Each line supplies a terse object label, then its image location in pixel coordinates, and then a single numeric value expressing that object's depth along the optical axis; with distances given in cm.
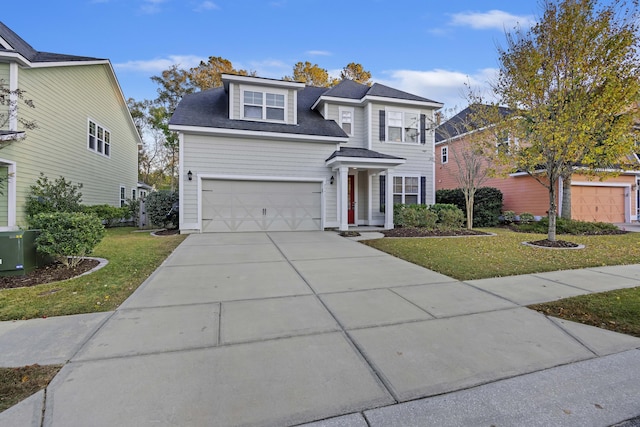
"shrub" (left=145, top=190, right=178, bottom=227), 1255
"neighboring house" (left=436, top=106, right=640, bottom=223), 1538
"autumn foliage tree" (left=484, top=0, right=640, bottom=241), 796
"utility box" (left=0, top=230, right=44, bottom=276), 510
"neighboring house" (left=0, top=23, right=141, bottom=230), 967
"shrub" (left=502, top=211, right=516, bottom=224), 1585
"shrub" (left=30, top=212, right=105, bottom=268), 536
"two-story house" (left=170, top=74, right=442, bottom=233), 1148
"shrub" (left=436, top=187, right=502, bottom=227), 1530
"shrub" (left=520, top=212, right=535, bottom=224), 1489
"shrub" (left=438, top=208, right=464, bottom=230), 1182
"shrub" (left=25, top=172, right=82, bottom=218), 1020
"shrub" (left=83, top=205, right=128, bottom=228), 1363
